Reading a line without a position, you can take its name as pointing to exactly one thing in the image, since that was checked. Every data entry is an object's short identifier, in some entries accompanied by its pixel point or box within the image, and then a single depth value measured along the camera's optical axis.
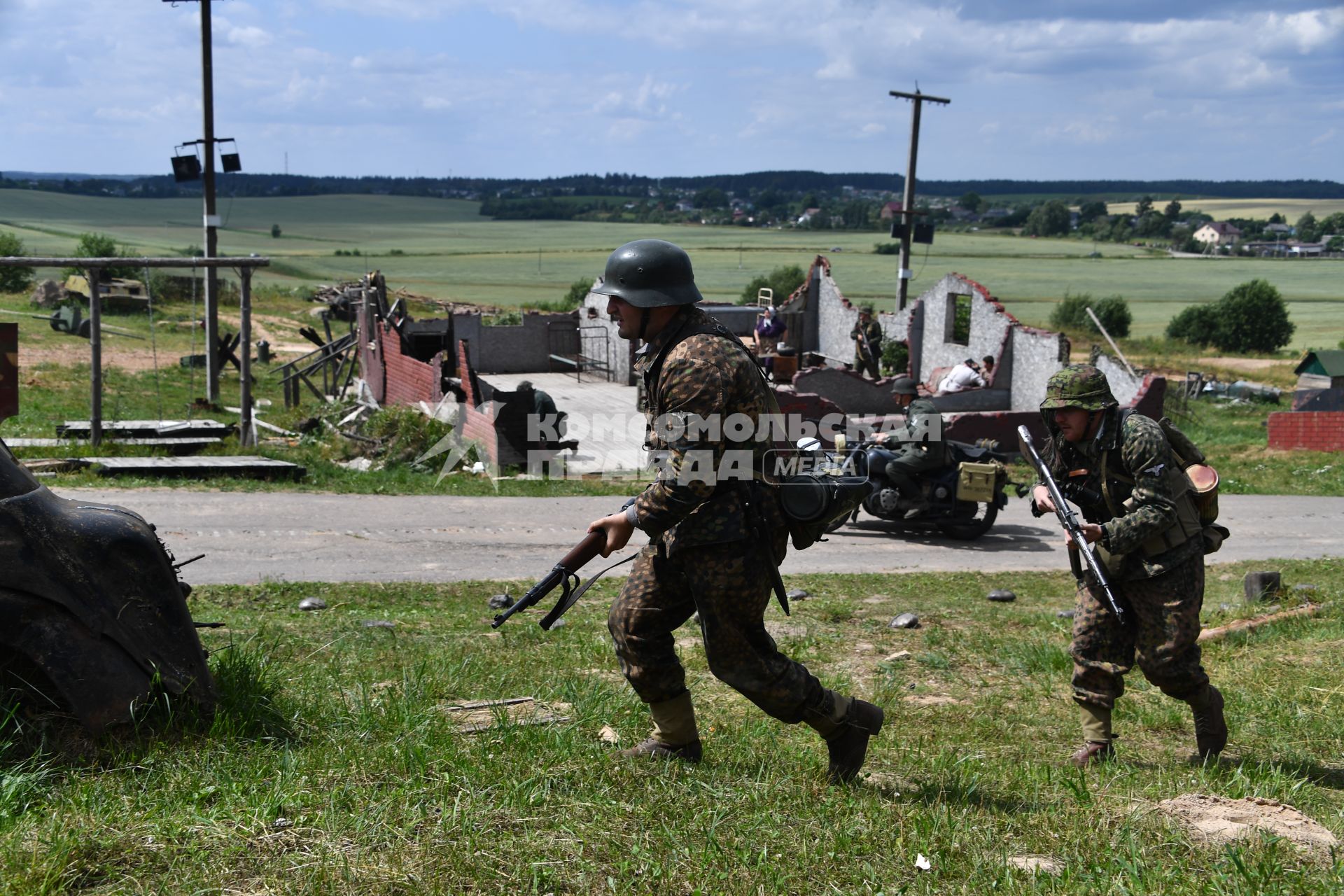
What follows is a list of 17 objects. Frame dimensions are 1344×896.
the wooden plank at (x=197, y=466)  12.79
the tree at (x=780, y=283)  50.18
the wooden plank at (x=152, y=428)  14.71
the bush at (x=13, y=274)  34.56
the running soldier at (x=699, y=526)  3.92
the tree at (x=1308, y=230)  120.44
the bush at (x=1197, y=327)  48.88
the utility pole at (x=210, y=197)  21.88
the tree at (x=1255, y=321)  47.22
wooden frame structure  13.32
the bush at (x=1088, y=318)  50.28
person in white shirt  22.03
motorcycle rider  12.12
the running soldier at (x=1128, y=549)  4.93
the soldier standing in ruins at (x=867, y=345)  25.02
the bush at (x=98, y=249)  42.41
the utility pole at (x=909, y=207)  28.70
